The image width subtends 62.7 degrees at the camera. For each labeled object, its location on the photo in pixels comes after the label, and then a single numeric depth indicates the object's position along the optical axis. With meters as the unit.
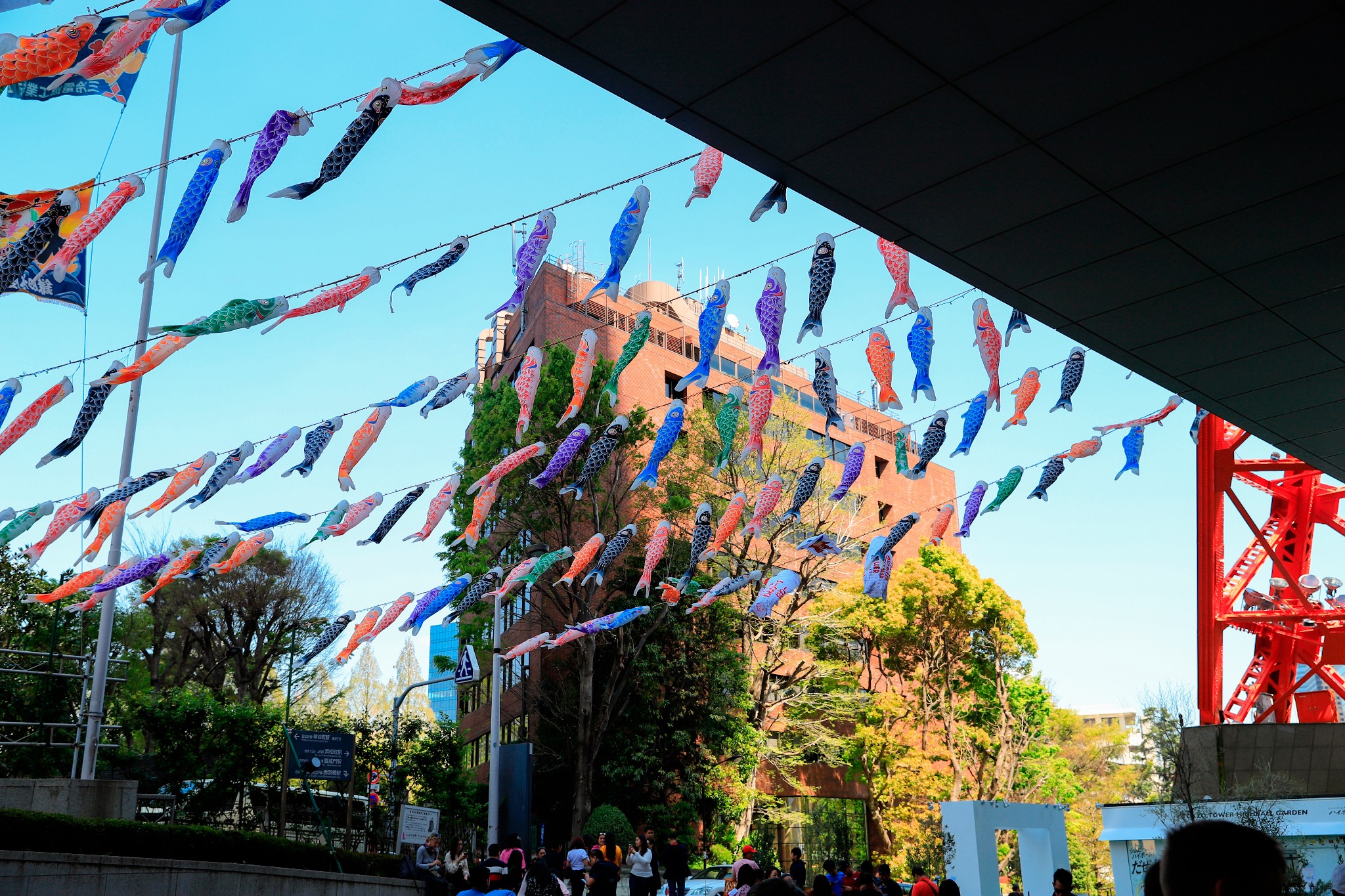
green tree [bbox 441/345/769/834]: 28.94
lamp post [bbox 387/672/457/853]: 24.12
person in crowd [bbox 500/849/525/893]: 15.36
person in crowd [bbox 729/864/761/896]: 10.64
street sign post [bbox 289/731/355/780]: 17.95
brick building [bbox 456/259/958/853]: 36.28
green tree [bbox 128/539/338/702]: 38.88
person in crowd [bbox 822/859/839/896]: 16.56
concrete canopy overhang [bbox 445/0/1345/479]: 4.66
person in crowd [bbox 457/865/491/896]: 9.20
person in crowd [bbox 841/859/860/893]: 13.67
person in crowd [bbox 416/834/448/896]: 15.72
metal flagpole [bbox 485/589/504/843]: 22.69
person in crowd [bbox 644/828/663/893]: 18.03
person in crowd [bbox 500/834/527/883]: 17.50
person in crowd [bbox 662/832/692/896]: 18.75
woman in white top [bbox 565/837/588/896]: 18.38
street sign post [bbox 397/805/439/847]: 18.48
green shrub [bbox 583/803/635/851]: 26.47
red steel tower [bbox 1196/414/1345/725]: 28.33
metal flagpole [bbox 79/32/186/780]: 16.23
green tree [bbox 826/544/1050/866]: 34.41
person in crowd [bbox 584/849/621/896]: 14.29
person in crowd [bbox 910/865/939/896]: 11.47
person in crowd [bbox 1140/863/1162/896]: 3.12
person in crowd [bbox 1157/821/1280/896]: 2.18
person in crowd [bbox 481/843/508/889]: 14.48
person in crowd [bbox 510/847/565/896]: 12.44
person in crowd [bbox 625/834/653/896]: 17.69
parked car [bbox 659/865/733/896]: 20.45
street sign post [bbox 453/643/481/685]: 23.44
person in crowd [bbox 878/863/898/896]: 13.84
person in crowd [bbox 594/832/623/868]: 19.30
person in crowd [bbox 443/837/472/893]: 16.00
